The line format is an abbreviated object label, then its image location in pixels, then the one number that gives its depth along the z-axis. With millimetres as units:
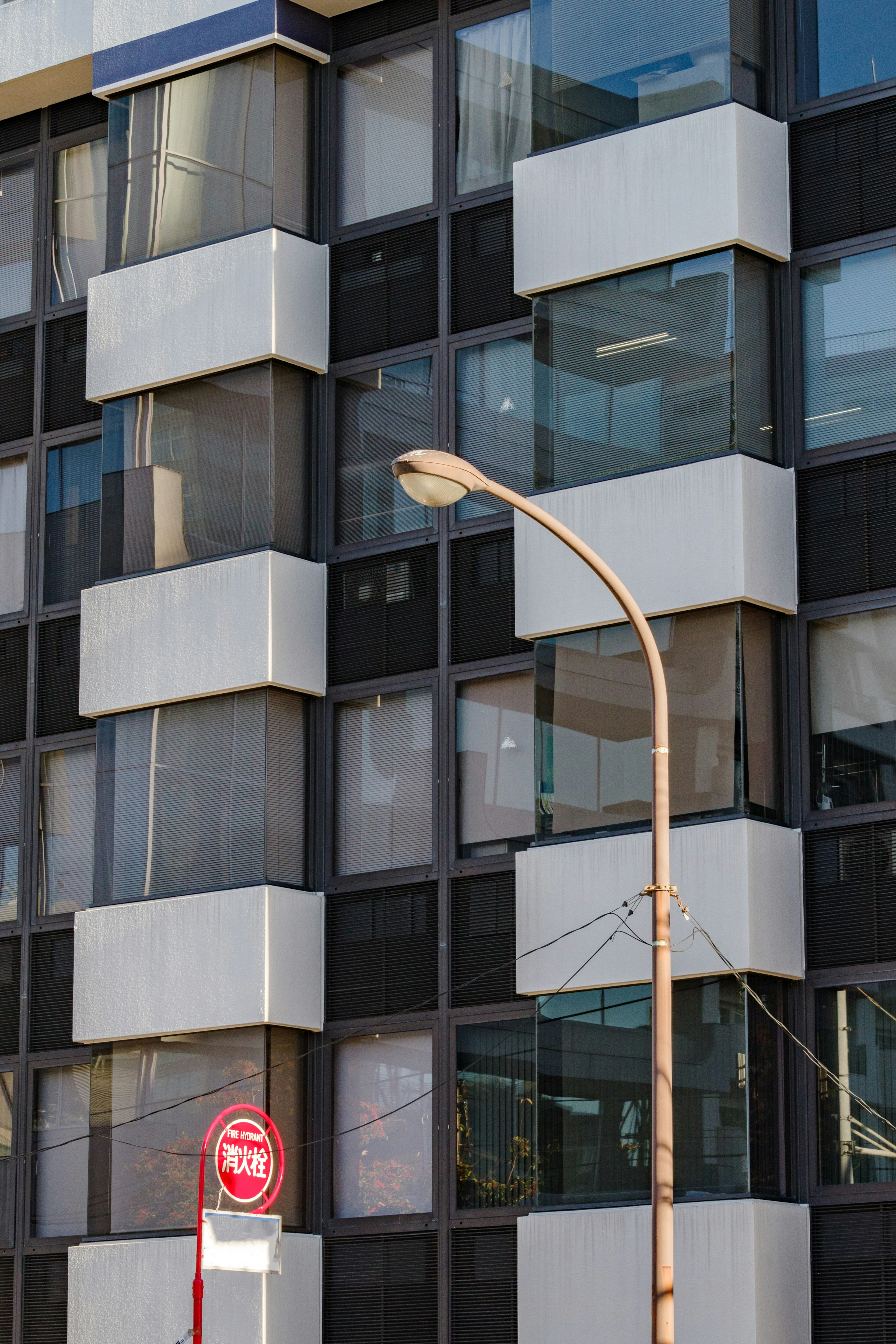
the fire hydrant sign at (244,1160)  21297
